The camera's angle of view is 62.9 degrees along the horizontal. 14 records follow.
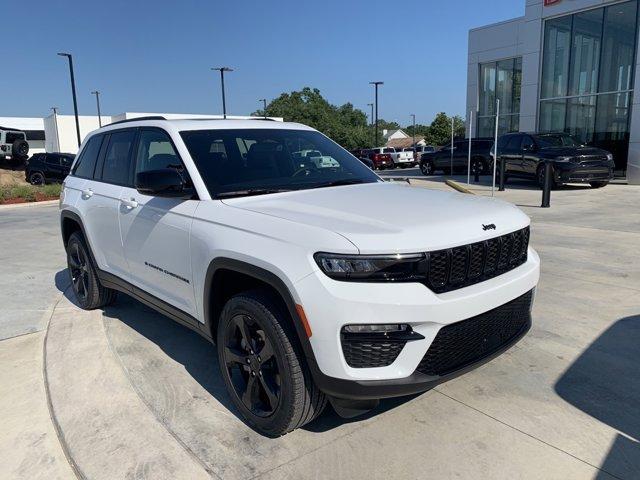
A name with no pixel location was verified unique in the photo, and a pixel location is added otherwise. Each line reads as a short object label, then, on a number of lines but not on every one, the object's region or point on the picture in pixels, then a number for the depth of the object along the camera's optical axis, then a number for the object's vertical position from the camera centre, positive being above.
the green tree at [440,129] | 64.87 +1.18
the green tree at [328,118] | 71.69 +3.43
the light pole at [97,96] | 56.26 +5.03
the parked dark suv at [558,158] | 15.02 -0.63
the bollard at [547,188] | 11.70 -1.15
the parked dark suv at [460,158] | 21.44 -0.85
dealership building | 18.28 +2.35
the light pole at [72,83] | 29.28 +3.38
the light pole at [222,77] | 37.19 +4.59
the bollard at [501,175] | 16.11 -1.13
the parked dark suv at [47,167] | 22.80 -0.95
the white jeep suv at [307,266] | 2.48 -0.67
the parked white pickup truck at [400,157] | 36.53 -1.22
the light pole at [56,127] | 49.47 +1.65
